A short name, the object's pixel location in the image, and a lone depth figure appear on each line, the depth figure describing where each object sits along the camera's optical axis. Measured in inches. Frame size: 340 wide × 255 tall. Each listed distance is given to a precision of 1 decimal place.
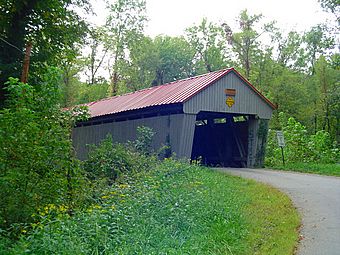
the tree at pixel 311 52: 1691.6
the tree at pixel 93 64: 1798.4
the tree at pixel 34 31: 566.9
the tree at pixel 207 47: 1807.1
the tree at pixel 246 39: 1625.2
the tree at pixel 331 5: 820.6
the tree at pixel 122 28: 1744.6
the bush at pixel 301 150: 852.0
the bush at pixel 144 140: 696.4
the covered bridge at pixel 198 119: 688.4
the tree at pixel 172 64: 1738.4
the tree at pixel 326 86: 1402.2
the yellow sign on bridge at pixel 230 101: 740.0
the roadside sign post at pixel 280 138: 761.6
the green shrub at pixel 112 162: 514.3
